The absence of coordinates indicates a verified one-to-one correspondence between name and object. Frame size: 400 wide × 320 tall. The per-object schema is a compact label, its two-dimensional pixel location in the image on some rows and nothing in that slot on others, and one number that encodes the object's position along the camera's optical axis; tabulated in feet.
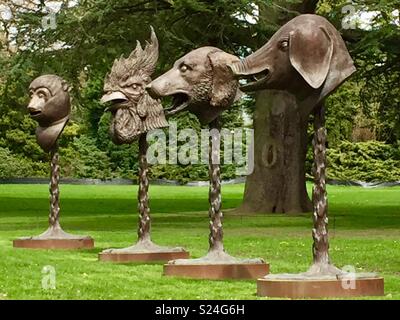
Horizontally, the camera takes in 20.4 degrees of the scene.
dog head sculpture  46.85
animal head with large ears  38.81
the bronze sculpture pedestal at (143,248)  53.72
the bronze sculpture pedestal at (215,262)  45.21
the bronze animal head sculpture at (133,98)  55.21
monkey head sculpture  64.34
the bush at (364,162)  213.25
